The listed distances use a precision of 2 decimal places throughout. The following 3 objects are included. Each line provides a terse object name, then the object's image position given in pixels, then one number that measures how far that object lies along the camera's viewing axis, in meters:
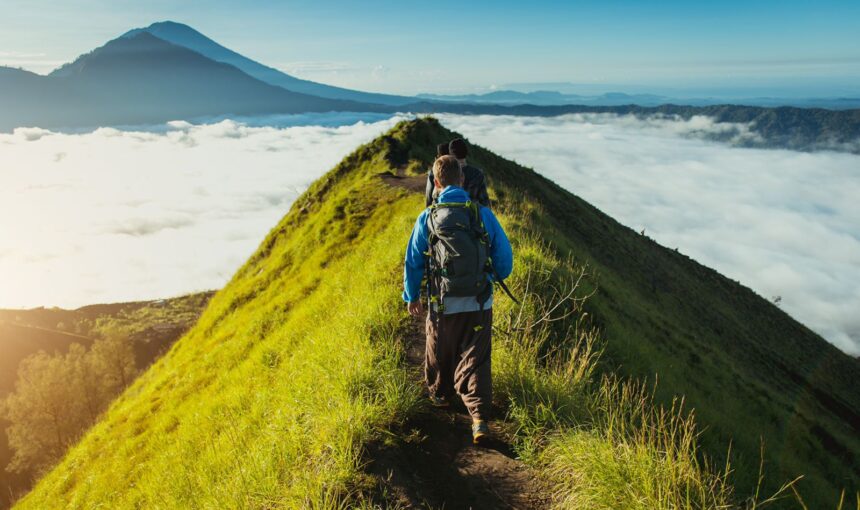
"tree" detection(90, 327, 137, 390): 49.47
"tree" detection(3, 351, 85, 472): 41.84
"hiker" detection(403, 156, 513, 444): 5.00
